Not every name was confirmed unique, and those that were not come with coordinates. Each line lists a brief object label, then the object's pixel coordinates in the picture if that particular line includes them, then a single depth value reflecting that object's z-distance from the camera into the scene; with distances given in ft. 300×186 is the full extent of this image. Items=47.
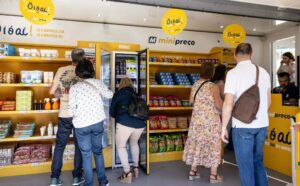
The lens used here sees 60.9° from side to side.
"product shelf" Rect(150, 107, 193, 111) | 16.70
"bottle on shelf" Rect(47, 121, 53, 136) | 14.67
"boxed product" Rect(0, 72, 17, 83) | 14.02
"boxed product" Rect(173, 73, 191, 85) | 17.83
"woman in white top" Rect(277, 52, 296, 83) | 19.17
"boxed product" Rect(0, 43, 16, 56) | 13.70
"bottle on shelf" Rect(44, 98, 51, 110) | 14.56
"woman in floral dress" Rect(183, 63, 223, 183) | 12.53
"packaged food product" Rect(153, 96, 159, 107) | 17.14
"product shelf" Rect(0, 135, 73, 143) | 13.81
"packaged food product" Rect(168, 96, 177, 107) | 17.57
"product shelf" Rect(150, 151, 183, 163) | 16.89
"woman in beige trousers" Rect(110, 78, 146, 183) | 12.70
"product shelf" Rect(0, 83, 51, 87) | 13.79
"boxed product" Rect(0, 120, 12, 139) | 14.00
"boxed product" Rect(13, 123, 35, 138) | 14.25
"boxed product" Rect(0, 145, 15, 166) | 14.05
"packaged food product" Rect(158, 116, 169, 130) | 17.38
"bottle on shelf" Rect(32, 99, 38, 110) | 14.44
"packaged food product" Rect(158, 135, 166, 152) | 17.19
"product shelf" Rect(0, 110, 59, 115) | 13.85
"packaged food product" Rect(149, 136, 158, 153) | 17.01
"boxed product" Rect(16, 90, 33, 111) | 14.05
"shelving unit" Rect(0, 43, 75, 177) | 14.12
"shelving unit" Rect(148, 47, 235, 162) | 17.37
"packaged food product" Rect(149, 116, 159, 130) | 17.18
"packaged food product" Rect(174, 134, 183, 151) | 17.61
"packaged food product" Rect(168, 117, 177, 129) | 17.67
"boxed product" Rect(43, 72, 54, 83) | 14.48
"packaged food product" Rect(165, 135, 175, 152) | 17.40
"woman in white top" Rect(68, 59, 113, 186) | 10.60
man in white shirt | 8.77
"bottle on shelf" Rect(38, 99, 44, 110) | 14.49
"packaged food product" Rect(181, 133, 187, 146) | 17.91
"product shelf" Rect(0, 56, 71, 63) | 13.87
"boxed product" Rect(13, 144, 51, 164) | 14.43
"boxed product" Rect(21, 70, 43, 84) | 14.08
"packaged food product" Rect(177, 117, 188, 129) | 17.89
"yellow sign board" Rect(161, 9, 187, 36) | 14.48
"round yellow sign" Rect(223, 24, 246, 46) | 17.71
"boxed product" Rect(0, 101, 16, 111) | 14.05
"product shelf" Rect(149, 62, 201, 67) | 17.16
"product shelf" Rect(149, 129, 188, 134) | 16.84
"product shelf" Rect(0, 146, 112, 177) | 14.03
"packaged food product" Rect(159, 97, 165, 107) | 17.26
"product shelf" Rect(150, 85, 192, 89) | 16.79
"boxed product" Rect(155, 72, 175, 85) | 17.51
